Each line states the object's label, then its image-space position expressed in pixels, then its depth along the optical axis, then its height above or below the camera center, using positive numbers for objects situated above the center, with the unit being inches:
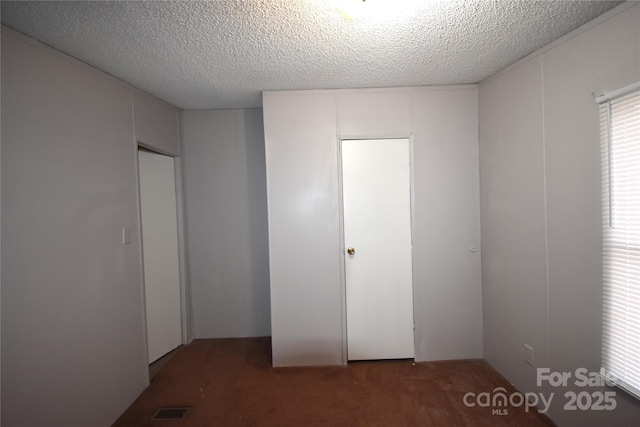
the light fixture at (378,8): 46.9 +40.9
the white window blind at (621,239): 53.7 -7.9
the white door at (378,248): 100.1 -14.9
